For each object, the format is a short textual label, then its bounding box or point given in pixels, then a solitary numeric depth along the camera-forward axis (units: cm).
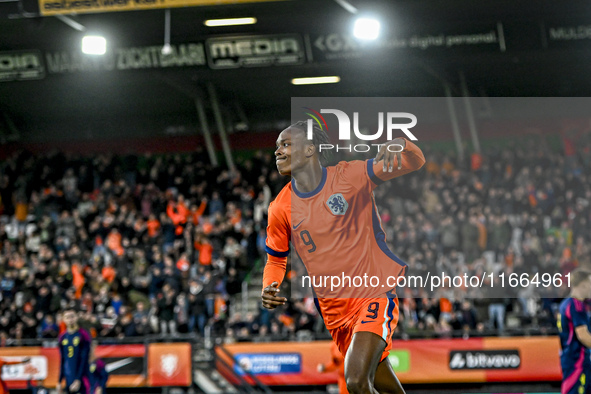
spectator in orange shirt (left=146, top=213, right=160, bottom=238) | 2253
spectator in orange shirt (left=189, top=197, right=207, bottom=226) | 2269
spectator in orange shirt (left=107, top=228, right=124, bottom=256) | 2216
